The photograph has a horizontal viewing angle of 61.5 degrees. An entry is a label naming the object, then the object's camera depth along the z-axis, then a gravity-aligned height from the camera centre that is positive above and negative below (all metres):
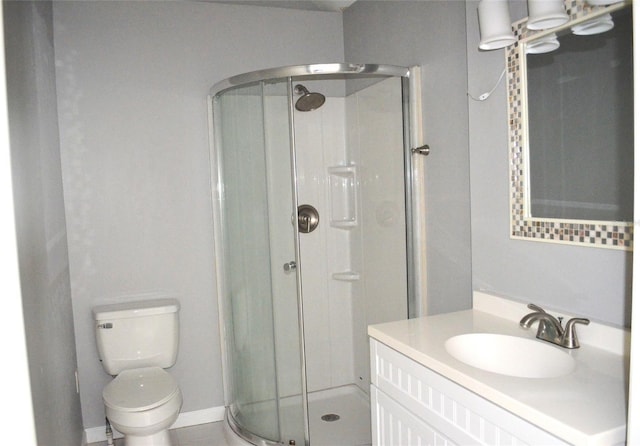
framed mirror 1.57 +0.14
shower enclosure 2.72 -0.32
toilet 2.58 -0.96
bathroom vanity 1.24 -0.55
